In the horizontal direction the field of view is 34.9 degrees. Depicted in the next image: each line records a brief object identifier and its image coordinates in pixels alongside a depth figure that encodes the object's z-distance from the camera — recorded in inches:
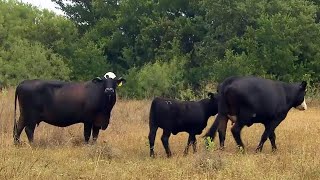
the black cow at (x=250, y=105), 440.1
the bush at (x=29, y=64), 1576.2
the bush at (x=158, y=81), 1381.6
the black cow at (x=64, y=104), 479.8
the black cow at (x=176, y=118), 430.0
